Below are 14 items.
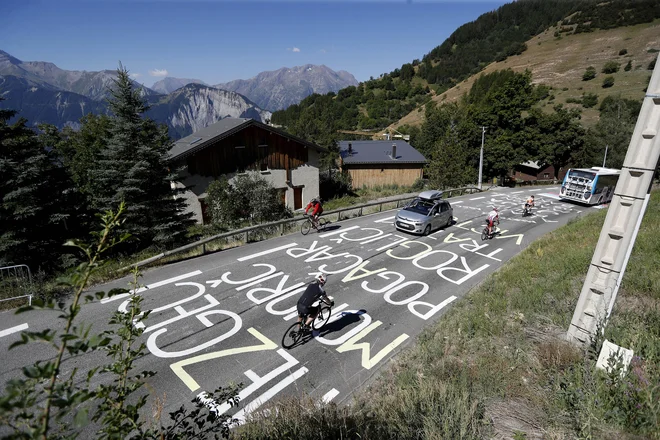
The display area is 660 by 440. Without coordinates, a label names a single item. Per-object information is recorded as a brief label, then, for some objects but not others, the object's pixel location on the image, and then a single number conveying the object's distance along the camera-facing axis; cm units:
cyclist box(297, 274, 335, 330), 855
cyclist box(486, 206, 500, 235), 1795
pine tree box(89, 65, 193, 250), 1697
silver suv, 1839
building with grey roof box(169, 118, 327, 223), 2568
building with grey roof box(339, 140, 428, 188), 4569
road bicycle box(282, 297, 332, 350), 864
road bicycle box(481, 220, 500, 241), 1827
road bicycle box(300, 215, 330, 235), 1812
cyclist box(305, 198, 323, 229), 1756
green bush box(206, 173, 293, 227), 2231
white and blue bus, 2761
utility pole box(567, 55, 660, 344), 486
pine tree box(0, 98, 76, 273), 1430
